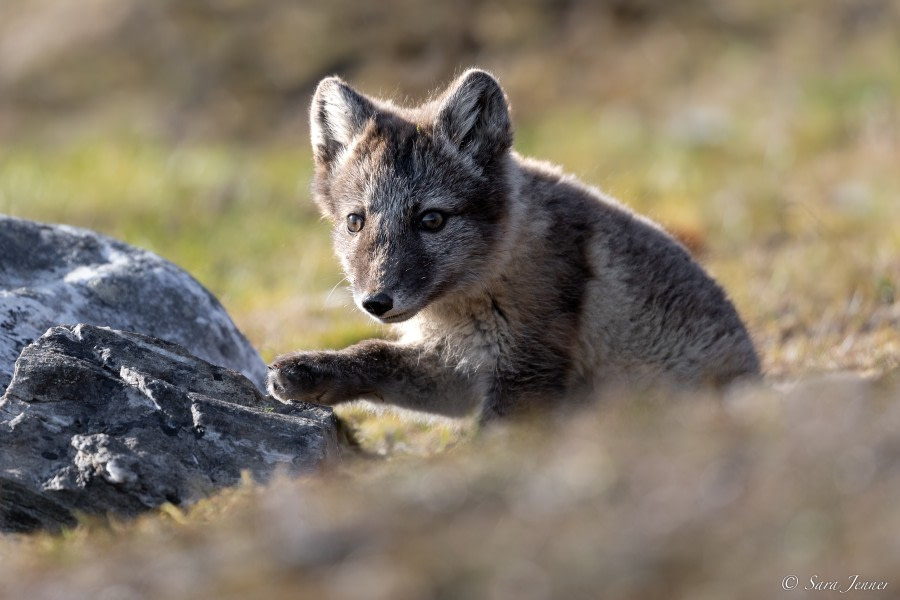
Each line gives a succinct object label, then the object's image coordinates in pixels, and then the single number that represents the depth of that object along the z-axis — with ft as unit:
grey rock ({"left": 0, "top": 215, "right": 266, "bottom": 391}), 31.89
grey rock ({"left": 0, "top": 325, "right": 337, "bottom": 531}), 23.31
